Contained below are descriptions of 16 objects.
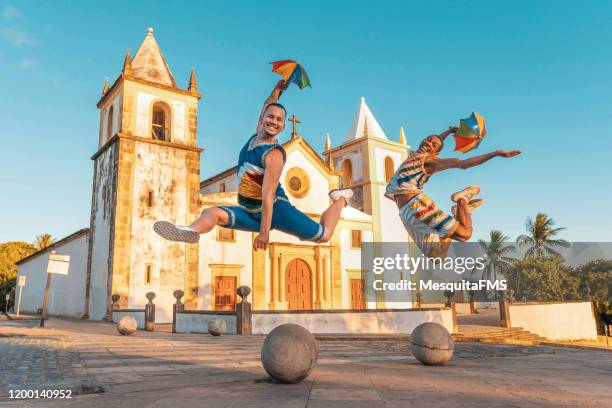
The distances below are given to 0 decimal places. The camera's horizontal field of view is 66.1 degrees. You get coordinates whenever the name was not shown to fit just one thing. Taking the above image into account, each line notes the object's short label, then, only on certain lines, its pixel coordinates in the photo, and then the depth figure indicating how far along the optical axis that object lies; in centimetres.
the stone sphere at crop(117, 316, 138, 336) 1464
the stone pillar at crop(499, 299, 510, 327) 2245
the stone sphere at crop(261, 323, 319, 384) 562
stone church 2353
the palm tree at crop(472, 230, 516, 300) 5144
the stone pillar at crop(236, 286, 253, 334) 1623
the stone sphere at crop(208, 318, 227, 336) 1546
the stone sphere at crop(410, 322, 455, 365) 802
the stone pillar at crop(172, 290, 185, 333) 1892
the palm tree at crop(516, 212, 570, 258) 4806
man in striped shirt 487
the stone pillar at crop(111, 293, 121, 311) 2103
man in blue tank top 421
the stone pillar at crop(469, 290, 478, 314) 3303
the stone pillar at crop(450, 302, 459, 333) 1905
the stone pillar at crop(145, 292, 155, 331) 1867
